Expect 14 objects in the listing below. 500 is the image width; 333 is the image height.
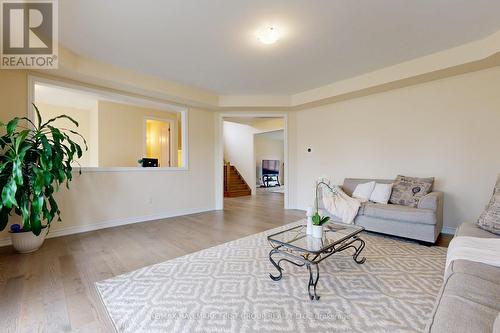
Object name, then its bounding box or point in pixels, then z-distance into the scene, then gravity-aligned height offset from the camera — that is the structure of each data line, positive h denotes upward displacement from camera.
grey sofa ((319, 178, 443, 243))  2.87 -0.71
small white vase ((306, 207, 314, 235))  2.20 -0.54
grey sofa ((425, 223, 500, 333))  0.91 -0.61
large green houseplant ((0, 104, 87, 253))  2.34 -0.10
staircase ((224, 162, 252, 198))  8.09 -0.67
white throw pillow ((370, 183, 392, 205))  3.49 -0.43
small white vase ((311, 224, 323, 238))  2.12 -0.60
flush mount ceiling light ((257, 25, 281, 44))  2.57 +1.52
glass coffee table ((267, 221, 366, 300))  1.82 -0.66
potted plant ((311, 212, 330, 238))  2.12 -0.55
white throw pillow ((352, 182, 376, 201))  3.74 -0.42
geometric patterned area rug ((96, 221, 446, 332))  1.50 -1.02
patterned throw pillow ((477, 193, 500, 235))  2.03 -0.47
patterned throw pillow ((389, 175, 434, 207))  3.26 -0.35
